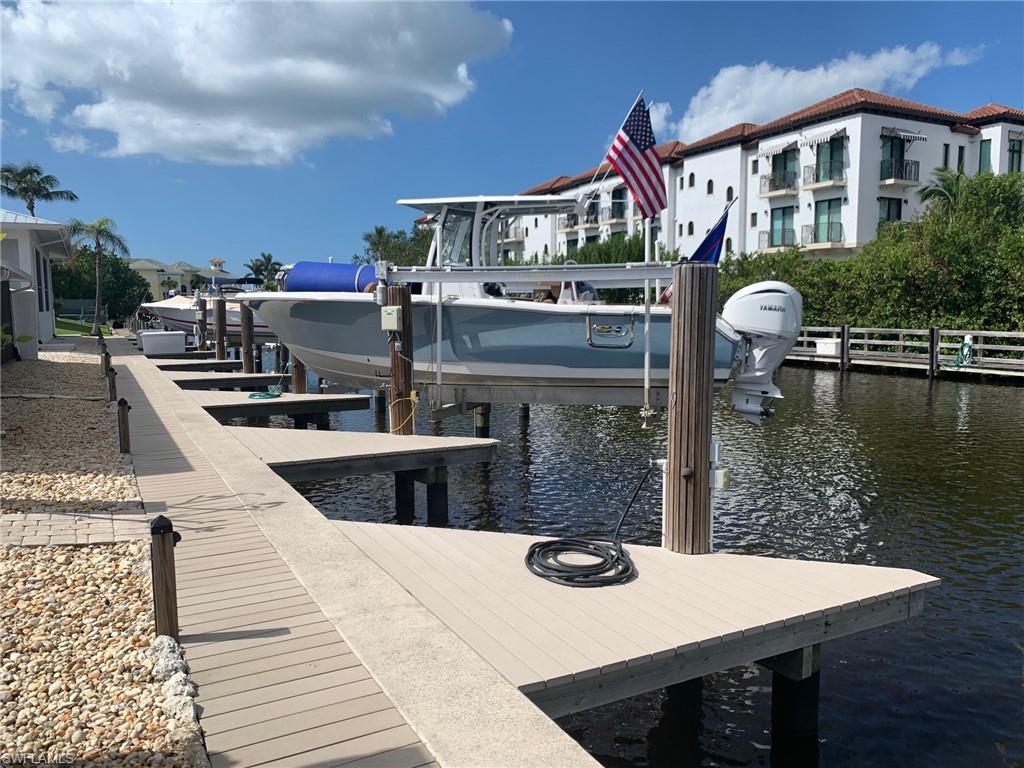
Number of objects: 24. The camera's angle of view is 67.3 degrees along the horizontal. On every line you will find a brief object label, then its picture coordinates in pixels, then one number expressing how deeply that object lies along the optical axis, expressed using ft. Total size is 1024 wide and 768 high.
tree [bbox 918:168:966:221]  120.16
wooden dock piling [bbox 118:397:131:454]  29.30
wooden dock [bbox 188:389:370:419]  42.70
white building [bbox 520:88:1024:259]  124.06
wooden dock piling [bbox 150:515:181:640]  12.51
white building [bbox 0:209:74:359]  66.33
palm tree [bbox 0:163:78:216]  191.42
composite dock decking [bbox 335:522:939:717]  13.32
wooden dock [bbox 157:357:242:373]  68.18
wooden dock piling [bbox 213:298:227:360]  73.15
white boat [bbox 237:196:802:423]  38.40
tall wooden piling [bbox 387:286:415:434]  36.09
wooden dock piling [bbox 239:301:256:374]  64.20
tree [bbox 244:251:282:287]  373.61
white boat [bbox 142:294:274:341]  118.42
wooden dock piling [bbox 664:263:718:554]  19.07
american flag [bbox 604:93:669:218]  35.37
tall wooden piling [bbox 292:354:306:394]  51.80
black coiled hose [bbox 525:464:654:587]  17.31
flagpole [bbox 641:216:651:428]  32.48
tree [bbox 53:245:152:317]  205.87
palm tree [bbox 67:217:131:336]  191.50
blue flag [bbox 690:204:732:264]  33.86
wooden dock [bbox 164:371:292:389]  57.26
